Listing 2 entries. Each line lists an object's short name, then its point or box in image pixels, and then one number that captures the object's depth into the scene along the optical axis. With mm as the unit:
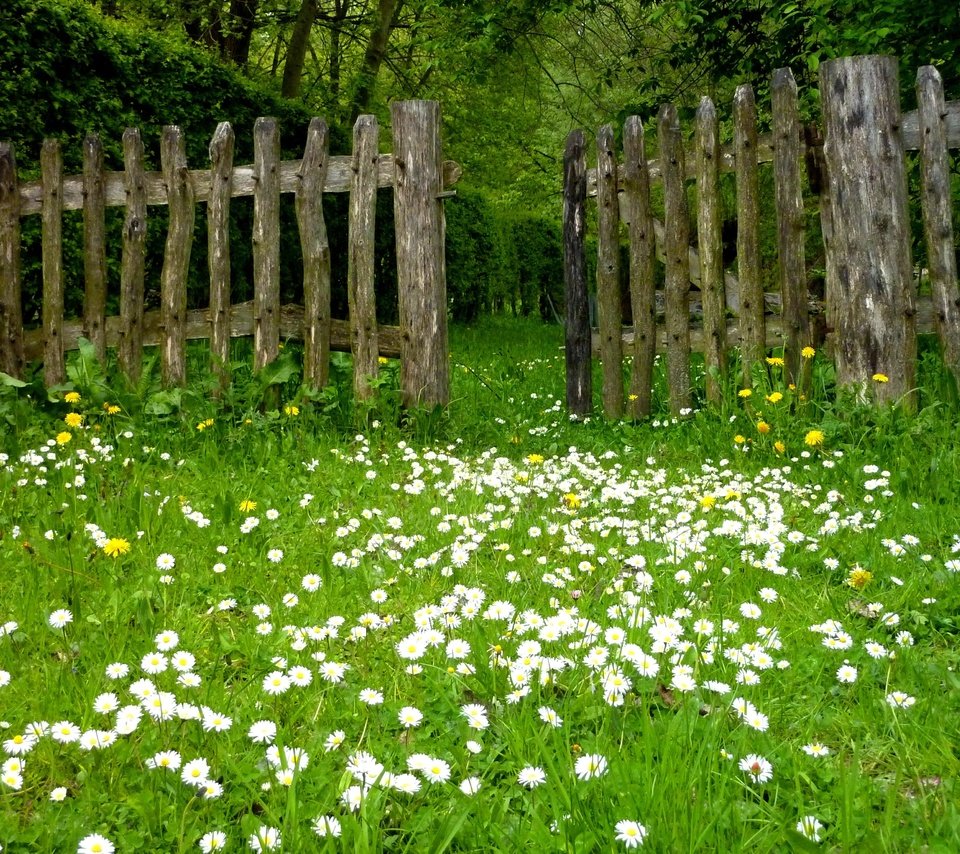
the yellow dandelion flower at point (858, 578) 3084
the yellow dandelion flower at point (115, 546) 3020
